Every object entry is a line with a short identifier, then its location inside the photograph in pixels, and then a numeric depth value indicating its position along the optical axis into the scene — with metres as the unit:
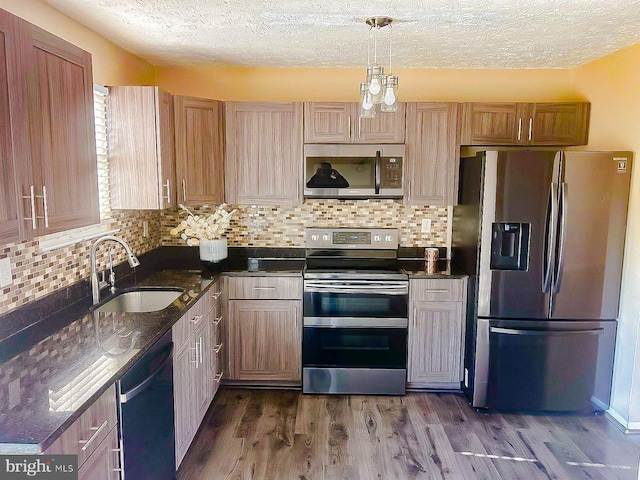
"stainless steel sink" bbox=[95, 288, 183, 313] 2.77
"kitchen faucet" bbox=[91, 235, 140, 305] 2.41
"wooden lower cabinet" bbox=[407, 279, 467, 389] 3.27
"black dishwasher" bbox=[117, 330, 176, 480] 1.75
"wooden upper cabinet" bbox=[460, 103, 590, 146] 3.34
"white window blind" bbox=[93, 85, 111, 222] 2.66
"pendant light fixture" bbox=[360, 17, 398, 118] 2.19
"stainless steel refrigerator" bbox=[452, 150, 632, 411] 2.88
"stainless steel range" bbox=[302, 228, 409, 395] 3.25
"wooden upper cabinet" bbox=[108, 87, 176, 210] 2.74
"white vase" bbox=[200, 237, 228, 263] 3.38
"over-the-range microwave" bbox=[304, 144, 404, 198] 3.34
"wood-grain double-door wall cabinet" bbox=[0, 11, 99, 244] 1.46
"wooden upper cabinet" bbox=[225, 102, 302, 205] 3.35
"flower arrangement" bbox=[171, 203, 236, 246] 3.31
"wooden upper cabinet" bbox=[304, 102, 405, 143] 3.34
